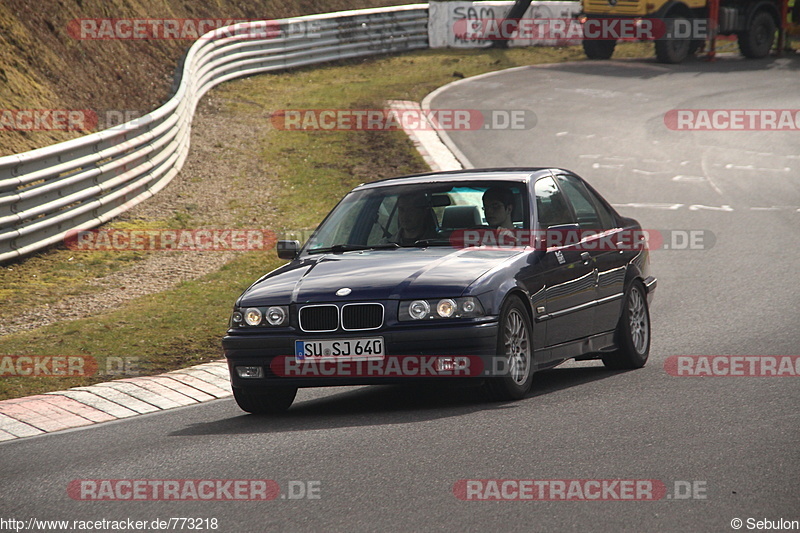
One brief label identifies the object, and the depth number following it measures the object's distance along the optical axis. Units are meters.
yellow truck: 61.59
